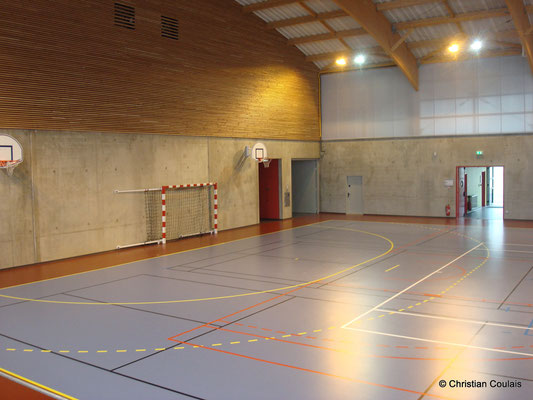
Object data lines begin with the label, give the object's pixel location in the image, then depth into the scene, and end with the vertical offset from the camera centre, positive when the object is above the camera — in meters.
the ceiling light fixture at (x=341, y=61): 26.19 +5.90
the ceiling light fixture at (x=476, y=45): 23.11 +5.96
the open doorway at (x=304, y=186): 31.88 -0.54
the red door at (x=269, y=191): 28.42 -0.71
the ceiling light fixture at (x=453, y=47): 22.39 +5.50
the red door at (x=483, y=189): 34.66 -1.10
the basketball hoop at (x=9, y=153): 15.27 +0.94
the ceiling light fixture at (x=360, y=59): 26.52 +6.25
